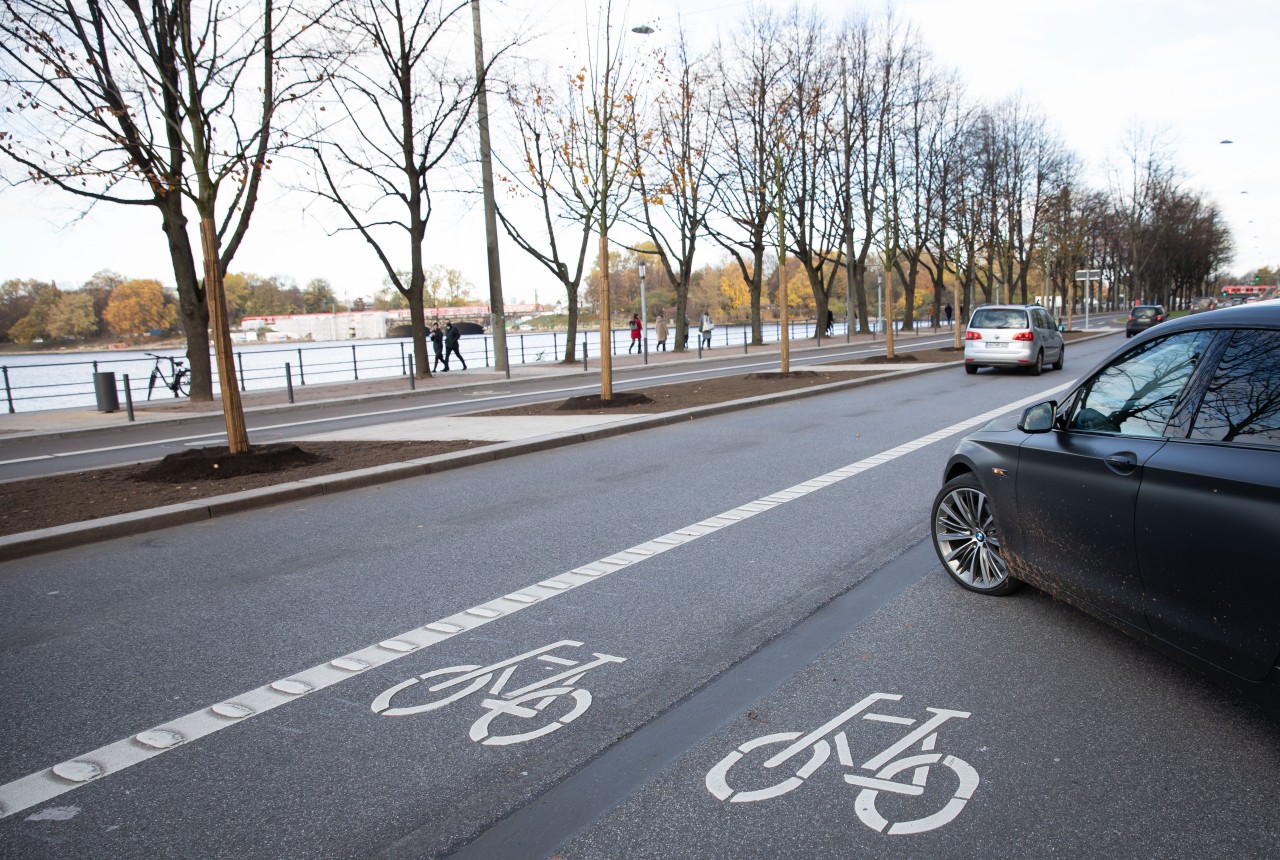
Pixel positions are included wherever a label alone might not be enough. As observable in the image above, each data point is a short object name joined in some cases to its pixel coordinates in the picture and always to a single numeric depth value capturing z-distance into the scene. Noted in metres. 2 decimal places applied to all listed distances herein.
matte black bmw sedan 2.89
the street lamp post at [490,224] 25.88
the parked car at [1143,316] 39.72
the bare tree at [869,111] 44.03
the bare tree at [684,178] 34.16
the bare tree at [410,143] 24.77
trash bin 19.77
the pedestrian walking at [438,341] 33.34
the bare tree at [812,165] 36.75
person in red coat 41.56
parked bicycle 24.49
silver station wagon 21.48
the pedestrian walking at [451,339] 32.84
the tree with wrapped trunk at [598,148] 15.92
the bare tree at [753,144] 36.47
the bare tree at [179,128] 9.92
